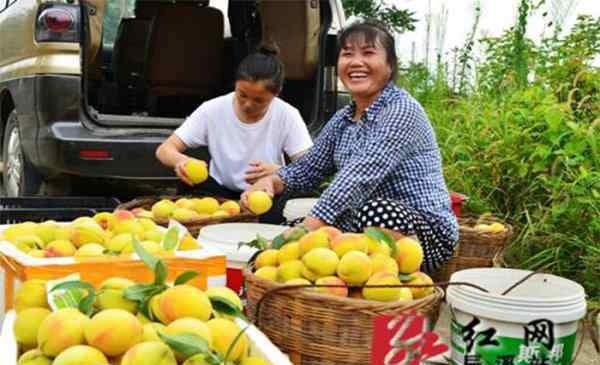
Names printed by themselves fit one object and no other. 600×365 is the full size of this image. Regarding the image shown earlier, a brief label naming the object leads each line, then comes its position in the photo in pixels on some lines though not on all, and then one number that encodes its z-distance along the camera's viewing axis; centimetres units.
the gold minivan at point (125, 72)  383
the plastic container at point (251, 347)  136
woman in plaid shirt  247
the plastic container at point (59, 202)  300
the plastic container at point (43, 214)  284
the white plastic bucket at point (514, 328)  175
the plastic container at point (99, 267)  169
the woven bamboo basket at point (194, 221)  277
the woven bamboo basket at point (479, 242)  339
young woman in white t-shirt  353
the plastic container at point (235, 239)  221
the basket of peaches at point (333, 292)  173
